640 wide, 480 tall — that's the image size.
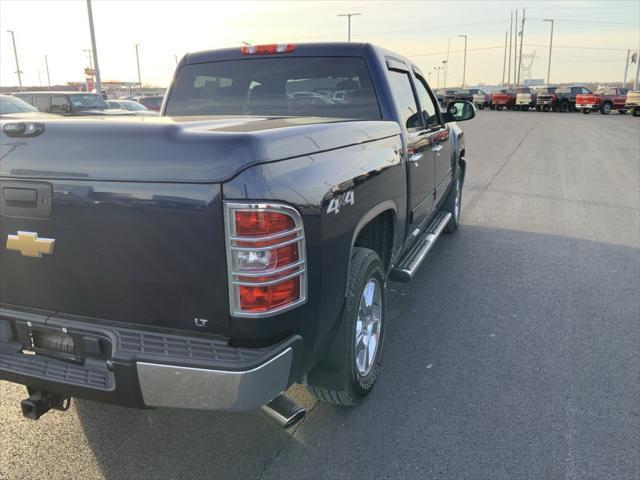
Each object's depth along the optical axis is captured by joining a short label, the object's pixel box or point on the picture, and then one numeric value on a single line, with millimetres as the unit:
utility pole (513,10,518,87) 87150
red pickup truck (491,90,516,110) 46781
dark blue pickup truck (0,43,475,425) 2088
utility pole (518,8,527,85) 81419
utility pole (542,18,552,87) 82750
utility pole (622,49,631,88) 110088
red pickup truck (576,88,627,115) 37969
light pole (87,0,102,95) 24531
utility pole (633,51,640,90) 55406
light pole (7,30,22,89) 64938
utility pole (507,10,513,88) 91144
